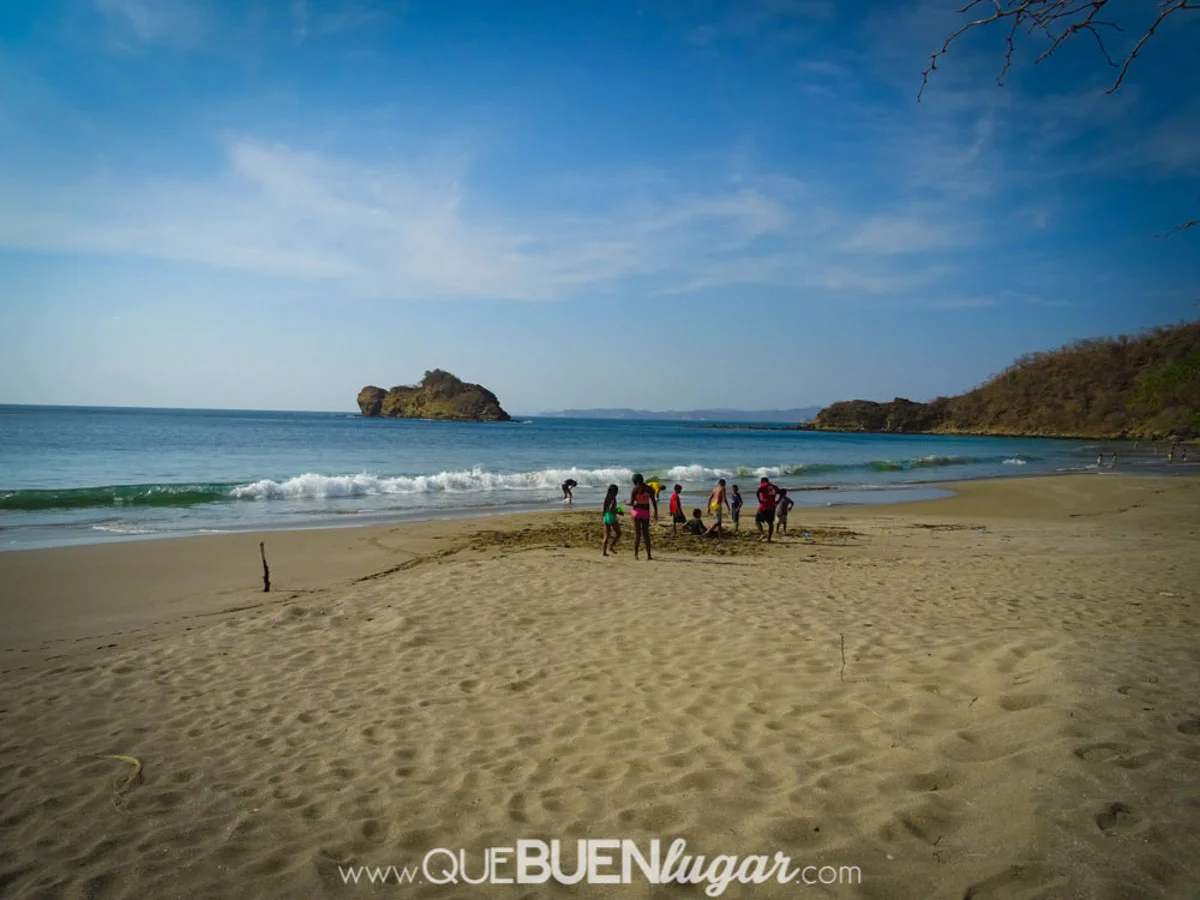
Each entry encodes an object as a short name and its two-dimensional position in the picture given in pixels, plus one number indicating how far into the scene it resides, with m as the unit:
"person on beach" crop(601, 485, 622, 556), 12.66
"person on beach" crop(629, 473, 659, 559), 12.30
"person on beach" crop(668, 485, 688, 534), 16.08
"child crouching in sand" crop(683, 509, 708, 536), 15.33
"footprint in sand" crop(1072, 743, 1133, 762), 3.73
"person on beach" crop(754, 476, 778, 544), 14.84
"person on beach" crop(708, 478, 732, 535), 14.95
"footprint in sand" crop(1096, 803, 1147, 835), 3.16
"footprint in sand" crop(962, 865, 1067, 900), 2.82
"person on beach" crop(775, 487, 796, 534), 15.74
